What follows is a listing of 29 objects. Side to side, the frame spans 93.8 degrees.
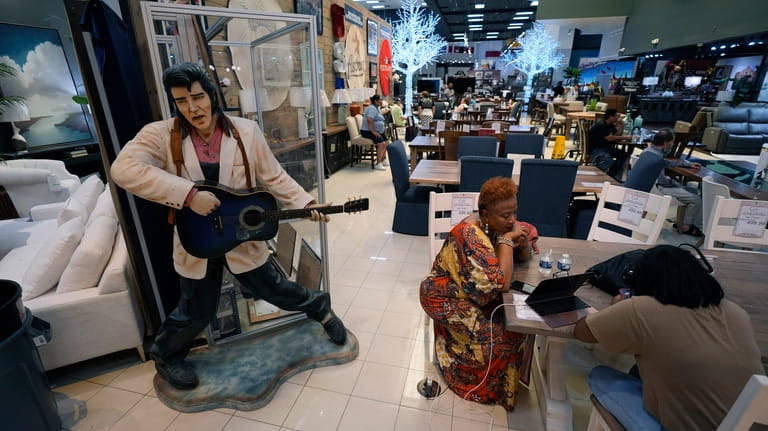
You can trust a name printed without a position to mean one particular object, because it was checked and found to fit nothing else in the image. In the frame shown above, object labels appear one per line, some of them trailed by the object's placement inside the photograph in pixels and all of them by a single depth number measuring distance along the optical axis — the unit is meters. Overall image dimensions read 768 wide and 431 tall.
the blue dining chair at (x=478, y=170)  3.28
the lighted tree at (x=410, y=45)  12.12
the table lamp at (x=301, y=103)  3.34
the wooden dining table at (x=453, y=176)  3.47
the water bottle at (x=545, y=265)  1.88
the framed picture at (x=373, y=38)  8.65
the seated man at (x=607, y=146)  5.64
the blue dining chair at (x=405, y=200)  4.07
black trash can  1.52
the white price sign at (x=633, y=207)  2.31
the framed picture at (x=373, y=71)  9.05
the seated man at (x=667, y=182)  3.35
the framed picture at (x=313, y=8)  5.16
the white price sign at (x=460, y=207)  2.41
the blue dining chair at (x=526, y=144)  4.91
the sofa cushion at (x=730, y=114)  8.12
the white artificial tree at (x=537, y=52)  16.30
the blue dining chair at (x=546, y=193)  3.13
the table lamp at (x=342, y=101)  6.88
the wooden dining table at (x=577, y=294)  1.52
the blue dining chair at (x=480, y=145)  4.62
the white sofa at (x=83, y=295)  2.02
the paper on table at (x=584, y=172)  3.93
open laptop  1.54
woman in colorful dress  1.69
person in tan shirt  1.12
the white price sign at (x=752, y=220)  2.14
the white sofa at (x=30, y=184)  3.71
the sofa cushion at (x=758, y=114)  8.09
